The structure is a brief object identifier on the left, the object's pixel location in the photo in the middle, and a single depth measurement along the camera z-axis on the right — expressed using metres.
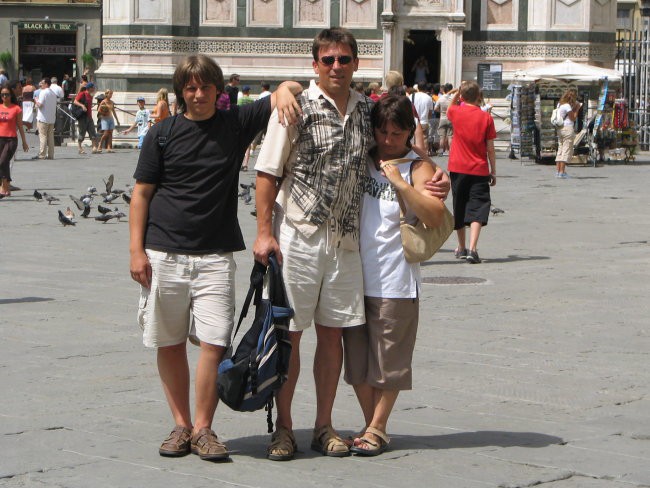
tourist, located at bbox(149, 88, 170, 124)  25.91
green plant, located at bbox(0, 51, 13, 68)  55.09
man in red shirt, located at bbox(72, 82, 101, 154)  32.20
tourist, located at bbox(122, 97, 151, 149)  30.91
